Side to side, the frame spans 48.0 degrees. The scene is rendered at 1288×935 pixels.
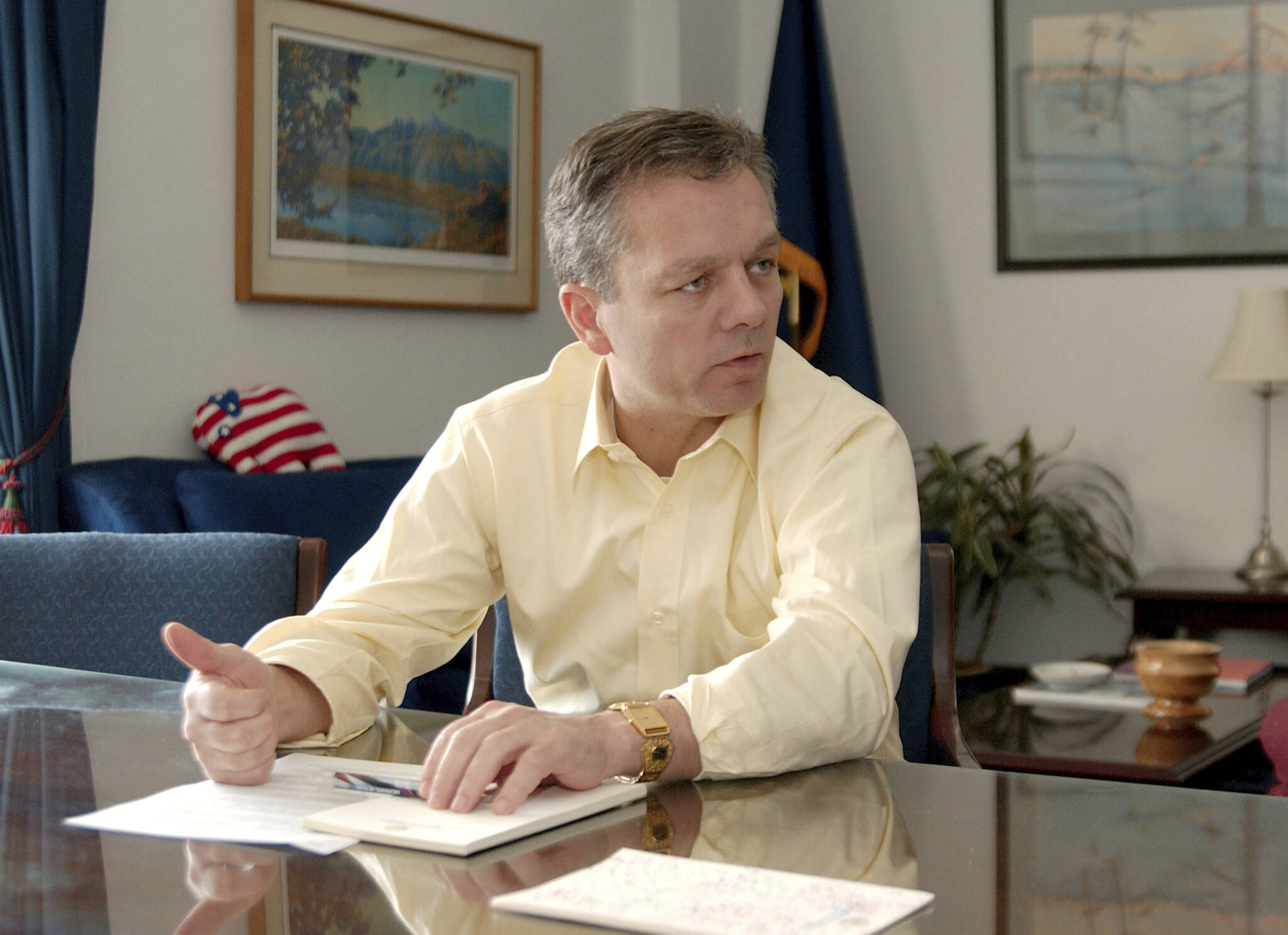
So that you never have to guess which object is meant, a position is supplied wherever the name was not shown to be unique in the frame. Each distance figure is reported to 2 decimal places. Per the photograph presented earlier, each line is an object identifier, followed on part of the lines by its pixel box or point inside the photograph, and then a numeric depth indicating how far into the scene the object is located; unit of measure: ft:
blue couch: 9.92
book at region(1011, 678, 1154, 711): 9.09
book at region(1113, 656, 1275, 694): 9.62
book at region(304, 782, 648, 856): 2.93
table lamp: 12.86
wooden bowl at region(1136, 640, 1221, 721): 8.38
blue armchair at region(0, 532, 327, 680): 5.96
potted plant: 13.97
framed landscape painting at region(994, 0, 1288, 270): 14.01
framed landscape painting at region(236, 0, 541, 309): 11.76
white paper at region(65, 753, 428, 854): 3.03
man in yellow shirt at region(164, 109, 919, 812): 4.21
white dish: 9.57
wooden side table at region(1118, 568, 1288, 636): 12.44
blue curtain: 9.85
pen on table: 3.37
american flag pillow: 11.06
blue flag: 14.76
